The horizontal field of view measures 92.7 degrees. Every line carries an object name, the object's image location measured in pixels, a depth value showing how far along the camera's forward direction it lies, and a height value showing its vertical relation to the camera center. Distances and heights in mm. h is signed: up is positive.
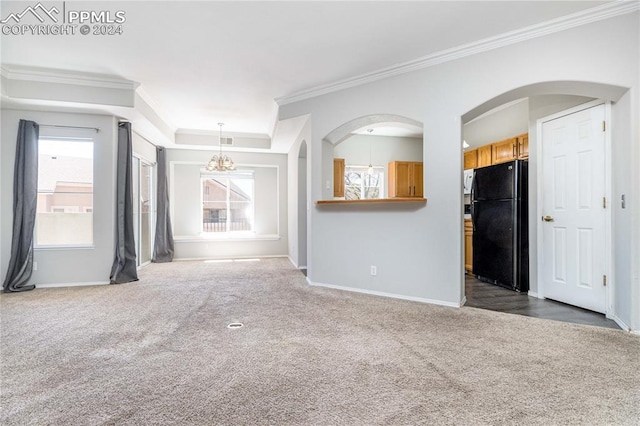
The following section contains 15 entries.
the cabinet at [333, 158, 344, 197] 6438 +753
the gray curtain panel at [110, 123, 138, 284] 4680 -41
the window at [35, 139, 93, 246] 4508 +309
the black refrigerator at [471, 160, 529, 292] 4078 -193
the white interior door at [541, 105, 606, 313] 3148 +23
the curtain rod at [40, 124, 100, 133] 4428 +1285
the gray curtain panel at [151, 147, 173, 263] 6656 -172
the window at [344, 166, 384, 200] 7207 +696
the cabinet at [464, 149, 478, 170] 5434 +956
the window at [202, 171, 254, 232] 7414 +267
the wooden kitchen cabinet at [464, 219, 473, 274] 5320 -603
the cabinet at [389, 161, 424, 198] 6836 +756
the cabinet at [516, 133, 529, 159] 4285 +936
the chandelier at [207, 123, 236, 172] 6092 +975
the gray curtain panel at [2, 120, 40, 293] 4195 +95
